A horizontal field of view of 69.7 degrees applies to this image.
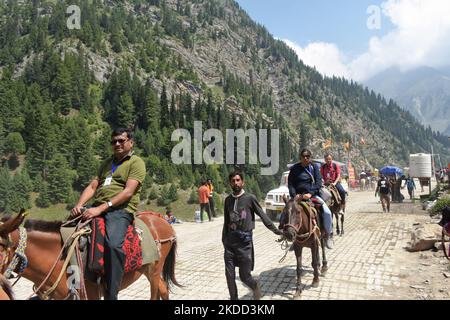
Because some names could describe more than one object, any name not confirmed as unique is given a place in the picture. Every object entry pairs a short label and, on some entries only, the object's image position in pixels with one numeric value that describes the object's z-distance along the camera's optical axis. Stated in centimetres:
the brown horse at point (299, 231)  665
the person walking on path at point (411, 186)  2945
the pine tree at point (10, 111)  6938
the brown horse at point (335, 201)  1166
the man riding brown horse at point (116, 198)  429
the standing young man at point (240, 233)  559
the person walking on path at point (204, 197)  2030
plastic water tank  3080
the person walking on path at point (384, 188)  2023
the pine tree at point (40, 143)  6191
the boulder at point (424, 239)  1056
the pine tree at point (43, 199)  5581
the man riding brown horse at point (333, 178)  1180
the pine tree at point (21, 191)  5337
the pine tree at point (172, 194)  5512
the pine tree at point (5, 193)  5256
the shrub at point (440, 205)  1646
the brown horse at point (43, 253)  383
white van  1864
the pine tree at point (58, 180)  5722
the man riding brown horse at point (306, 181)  782
